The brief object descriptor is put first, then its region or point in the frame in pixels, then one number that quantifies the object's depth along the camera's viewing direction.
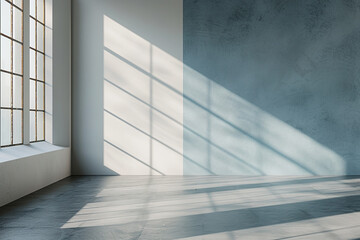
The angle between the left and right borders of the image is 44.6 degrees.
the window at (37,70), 8.73
